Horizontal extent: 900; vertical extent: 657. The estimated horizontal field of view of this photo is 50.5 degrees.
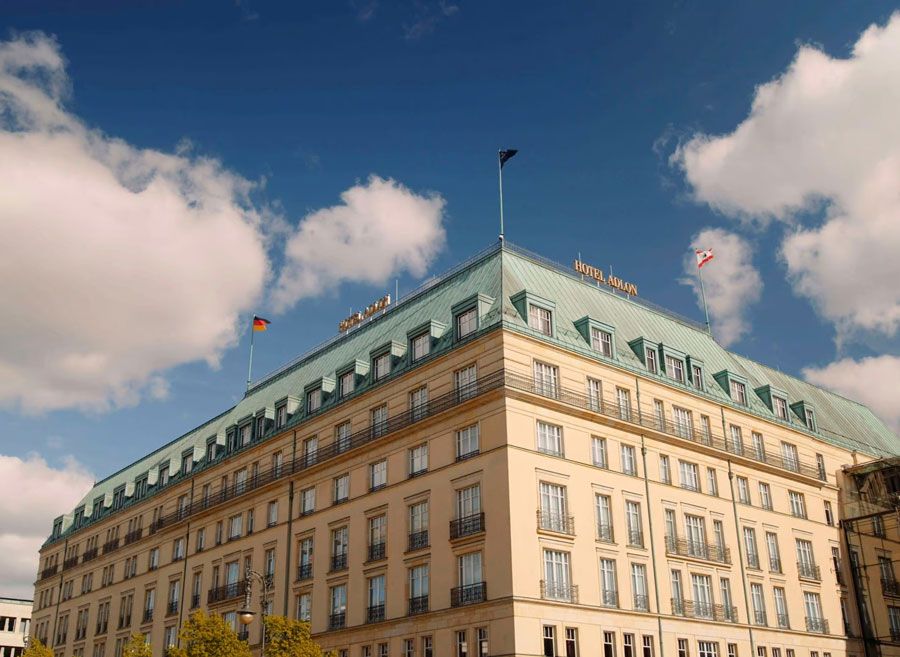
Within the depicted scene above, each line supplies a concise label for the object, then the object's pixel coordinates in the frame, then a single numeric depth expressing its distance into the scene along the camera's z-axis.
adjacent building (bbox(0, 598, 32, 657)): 126.50
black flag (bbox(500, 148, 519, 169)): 59.69
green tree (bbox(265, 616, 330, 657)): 47.53
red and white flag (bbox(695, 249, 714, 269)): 69.31
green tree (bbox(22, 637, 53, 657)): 69.56
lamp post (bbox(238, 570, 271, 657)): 36.31
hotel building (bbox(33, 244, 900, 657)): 49.75
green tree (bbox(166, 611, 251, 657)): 47.38
